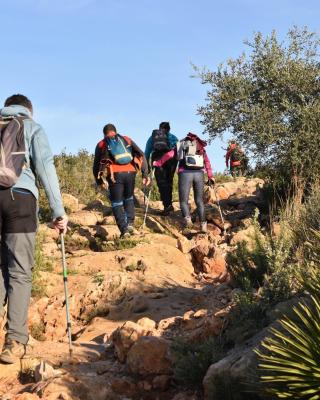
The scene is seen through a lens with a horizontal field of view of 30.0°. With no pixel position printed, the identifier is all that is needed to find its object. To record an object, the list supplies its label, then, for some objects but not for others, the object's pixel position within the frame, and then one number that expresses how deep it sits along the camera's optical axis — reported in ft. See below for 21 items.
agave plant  11.09
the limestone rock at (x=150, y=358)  16.71
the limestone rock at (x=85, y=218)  42.11
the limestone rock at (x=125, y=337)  18.13
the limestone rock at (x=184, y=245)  35.81
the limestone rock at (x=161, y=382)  16.25
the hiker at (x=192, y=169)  39.52
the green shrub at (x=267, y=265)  17.24
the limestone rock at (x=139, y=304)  25.84
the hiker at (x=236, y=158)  45.06
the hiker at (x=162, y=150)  43.86
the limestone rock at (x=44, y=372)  16.16
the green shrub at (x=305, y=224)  21.53
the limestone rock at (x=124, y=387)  16.21
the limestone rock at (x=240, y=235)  35.92
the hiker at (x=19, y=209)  16.83
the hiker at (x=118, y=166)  34.86
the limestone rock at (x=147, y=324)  19.66
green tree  41.52
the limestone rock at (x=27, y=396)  14.83
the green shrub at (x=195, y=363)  15.46
